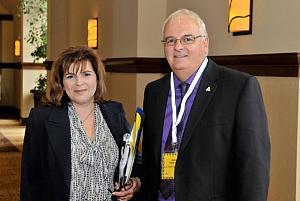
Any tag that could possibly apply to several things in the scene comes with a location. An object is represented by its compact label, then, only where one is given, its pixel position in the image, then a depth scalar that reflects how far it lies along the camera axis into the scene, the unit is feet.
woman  8.08
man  6.97
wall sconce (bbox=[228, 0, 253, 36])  13.03
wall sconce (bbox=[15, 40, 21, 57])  50.42
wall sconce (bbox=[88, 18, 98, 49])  24.18
